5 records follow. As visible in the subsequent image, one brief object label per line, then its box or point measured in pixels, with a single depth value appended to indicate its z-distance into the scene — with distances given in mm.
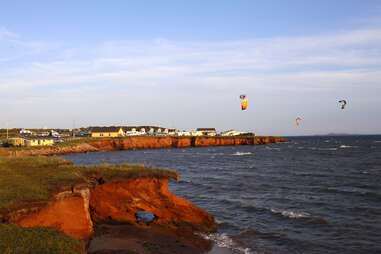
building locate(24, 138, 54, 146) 91225
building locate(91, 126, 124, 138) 154625
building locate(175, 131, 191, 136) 179912
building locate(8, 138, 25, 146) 91388
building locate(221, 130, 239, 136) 190250
